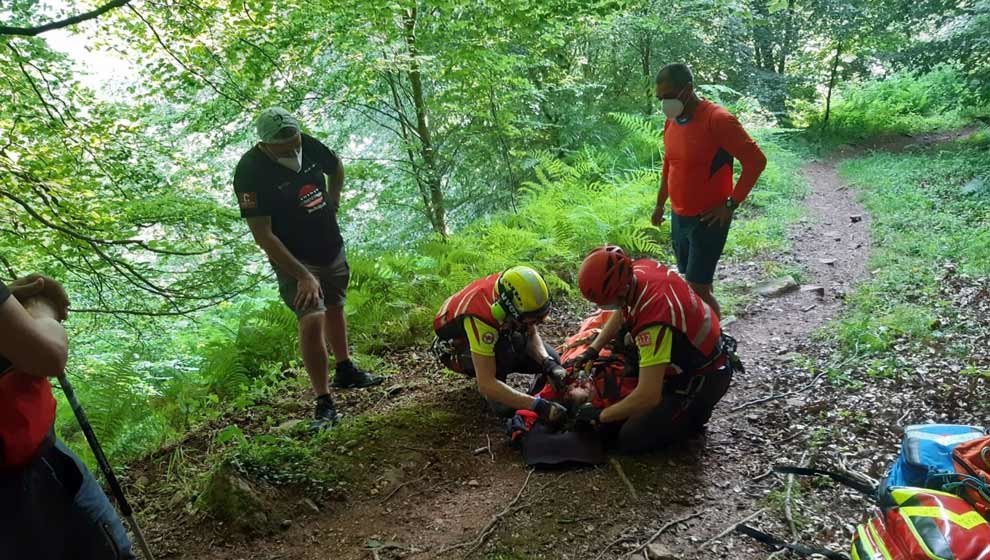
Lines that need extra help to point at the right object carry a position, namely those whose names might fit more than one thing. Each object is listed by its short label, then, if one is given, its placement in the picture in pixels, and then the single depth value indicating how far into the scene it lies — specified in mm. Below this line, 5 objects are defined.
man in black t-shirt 3875
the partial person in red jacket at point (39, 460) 1644
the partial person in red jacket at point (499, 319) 3553
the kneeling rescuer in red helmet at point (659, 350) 3279
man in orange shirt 4133
